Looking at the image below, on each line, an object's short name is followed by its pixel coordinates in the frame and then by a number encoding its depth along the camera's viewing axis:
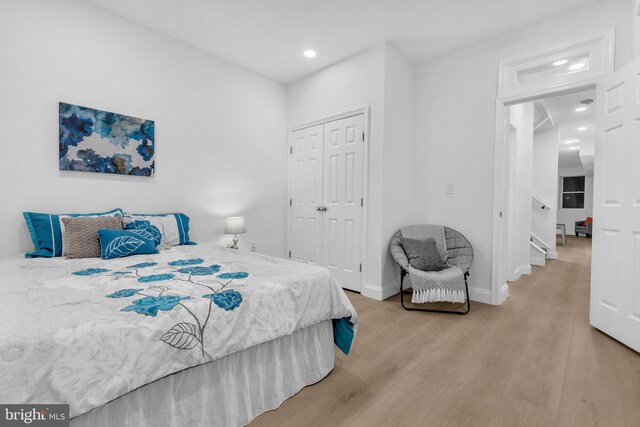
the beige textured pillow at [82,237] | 2.25
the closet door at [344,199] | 3.60
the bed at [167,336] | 0.94
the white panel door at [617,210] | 2.21
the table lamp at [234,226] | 3.61
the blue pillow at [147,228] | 2.54
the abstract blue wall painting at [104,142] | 2.61
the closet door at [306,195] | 4.05
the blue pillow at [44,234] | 2.32
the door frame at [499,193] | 3.15
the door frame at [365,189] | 3.48
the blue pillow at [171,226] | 2.86
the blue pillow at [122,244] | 2.23
